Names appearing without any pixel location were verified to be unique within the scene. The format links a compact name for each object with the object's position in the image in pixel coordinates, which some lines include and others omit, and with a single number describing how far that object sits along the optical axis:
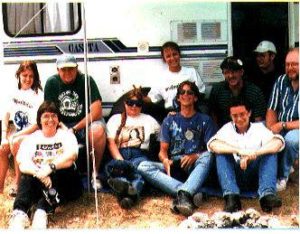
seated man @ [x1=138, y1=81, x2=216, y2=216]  6.34
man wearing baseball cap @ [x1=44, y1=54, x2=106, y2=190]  6.50
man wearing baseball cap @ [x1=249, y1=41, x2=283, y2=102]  6.54
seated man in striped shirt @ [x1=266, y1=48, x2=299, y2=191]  6.32
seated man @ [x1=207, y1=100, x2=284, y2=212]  6.22
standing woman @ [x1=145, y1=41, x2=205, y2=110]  6.65
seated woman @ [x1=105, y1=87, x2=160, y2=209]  6.54
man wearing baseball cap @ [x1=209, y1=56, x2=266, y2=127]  6.45
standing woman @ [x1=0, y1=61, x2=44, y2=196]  6.52
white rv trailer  6.64
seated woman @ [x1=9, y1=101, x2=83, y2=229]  6.25
